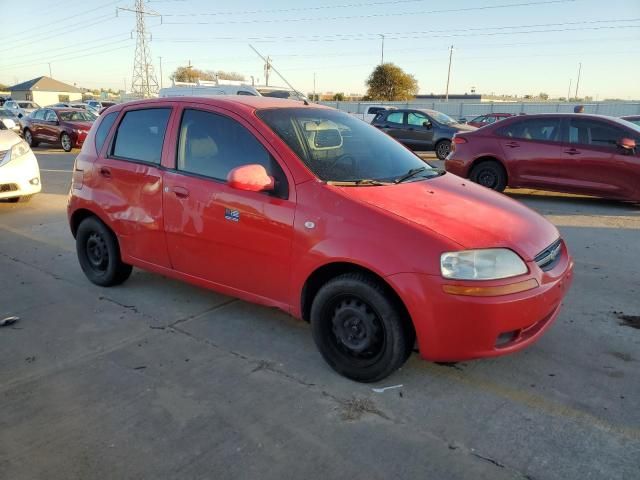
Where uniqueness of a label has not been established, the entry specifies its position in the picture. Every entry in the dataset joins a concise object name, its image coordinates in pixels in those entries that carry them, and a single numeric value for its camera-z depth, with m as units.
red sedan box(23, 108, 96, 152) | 17.98
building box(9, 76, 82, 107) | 69.19
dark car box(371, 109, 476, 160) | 15.70
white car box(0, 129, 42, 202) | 7.97
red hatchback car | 2.84
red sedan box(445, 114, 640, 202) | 8.02
